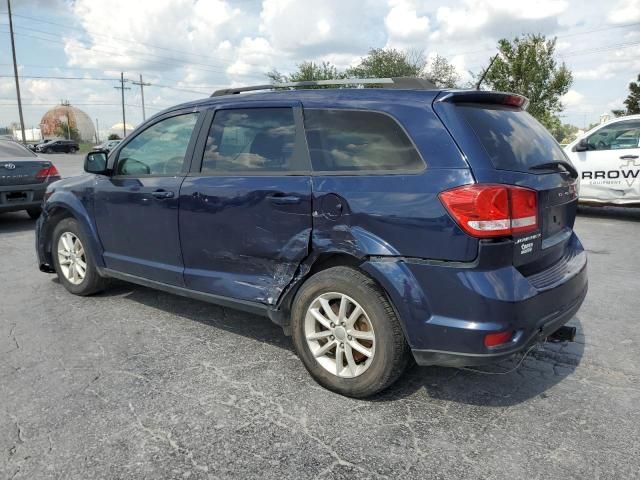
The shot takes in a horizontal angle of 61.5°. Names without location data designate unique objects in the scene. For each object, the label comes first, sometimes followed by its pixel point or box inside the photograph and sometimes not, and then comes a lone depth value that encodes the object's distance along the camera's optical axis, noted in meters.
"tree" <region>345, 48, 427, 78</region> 42.50
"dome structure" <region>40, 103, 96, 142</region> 100.54
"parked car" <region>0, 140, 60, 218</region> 8.70
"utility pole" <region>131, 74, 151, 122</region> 74.62
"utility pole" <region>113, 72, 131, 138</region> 74.06
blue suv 2.71
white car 8.88
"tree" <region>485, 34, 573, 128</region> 26.38
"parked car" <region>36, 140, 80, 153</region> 55.62
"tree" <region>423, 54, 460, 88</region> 43.66
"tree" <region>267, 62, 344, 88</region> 43.12
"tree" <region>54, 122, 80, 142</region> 98.62
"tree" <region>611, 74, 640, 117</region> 39.03
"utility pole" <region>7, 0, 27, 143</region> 40.00
